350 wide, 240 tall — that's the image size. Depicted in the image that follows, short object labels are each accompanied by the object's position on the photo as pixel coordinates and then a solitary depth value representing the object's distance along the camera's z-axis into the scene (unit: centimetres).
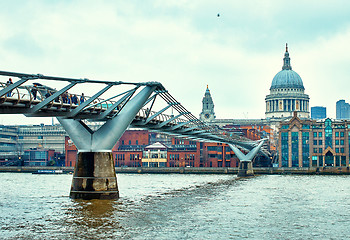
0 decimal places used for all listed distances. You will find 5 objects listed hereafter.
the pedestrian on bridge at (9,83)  4026
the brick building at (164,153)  15888
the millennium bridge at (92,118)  4338
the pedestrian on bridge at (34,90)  4294
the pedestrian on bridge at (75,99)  4903
